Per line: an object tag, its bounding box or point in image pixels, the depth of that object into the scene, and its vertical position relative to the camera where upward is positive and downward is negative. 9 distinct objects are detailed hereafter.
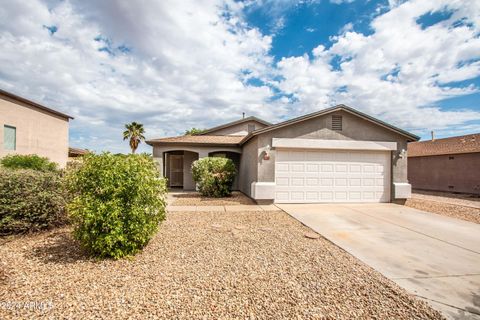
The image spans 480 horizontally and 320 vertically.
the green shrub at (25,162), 11.50 +0.09
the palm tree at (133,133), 31.75 +4.44
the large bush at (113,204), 3.97 -0.73
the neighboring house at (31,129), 13.18 +2.35
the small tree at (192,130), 38.44 +5.97
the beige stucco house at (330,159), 10.02 +0.28
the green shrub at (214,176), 11.62 -0.57
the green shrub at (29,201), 5.09 -0.87
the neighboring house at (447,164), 15.07 +0.16
